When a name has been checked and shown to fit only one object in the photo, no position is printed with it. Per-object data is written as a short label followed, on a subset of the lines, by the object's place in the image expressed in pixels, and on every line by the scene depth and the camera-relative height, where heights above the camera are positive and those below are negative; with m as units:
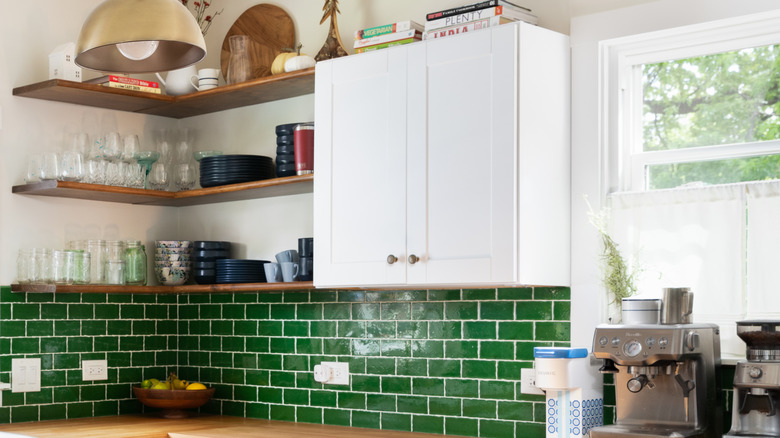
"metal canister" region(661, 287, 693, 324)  2.89 -0.12
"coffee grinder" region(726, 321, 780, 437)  2.62 -0.32
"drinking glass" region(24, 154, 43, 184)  4.07 +0.42
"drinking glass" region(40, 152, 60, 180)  4.06 +0.42
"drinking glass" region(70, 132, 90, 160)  4.22 +0.54
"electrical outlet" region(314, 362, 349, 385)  4.05 -0.46
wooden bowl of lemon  4.25 -0.59
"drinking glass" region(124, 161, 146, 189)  4.28 +0.41
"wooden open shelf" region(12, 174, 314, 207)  3.99 +0.33
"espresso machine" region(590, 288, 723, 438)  2.75 -0.31
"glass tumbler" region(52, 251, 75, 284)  4.11 +0.00
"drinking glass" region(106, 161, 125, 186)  4.21 +0.41
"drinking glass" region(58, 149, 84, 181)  4.09 +0.43
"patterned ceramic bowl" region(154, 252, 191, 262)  4.46 +0.04
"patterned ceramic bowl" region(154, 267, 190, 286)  4.46 -0.05
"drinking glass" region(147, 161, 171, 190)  4.45 +0.42
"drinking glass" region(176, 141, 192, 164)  4.59 +0.55
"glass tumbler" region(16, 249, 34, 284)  4.09 +0.00
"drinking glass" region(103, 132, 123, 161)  4.23 +0.53
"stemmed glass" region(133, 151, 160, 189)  4.36 +0.49
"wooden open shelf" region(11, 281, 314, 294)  3.92 -0.10
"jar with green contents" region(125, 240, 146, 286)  4.38 +0.01
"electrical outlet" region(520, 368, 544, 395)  3.46 -0.42
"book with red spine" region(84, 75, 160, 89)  4.23 +0.83
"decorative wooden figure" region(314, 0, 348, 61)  3.93 +0.94
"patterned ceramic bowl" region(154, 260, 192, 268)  4.46 +0.01
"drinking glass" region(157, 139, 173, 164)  4.57 +0.56
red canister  3.85 +0.48
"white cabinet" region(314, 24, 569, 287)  3.16 +0.36
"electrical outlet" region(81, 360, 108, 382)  4.36 -0.48
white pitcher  4.46 +0.87
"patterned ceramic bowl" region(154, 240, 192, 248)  4.46 +0.10
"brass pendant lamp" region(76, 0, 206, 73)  2.51 +0.64
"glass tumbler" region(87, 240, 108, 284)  4.28 +0.02
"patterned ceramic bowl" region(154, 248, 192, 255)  4.46 +0.07
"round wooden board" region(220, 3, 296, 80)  4.34 +1.08
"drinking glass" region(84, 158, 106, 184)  4.14 +0.41
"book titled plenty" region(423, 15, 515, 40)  3.31 +0.85
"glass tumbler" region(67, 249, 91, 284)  4.16 -0.01
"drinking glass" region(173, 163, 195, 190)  4.49 +0.43
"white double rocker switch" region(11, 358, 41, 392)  4.11 -0.48
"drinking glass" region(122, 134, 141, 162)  4.30 +0.54
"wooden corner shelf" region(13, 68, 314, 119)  4.04 +0.77
